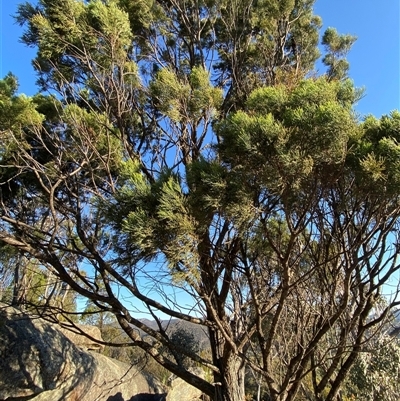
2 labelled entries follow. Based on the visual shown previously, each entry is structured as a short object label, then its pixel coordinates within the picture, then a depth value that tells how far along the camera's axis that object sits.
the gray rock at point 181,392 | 7.28
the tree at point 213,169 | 2.45
